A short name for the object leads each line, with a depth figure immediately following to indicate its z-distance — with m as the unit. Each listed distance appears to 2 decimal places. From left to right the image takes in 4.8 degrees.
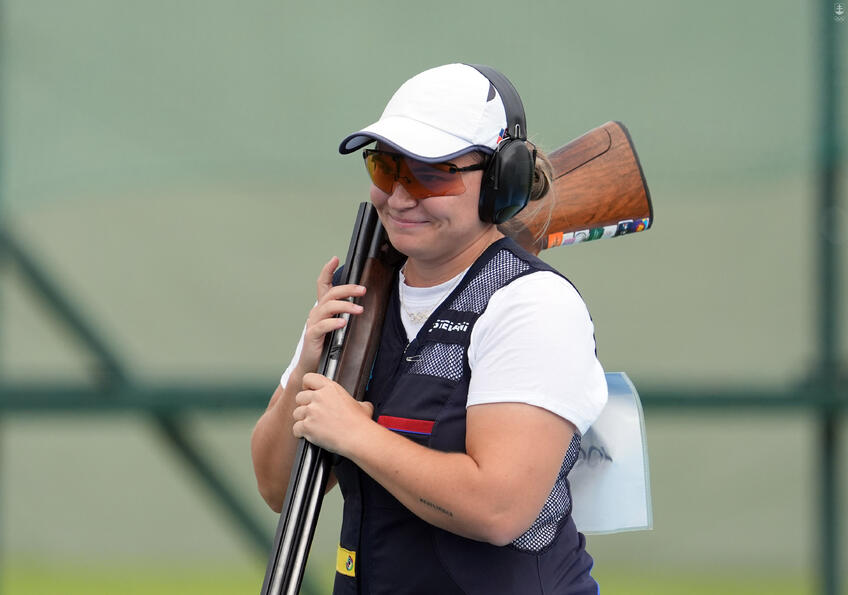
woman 10.66
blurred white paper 10.90
